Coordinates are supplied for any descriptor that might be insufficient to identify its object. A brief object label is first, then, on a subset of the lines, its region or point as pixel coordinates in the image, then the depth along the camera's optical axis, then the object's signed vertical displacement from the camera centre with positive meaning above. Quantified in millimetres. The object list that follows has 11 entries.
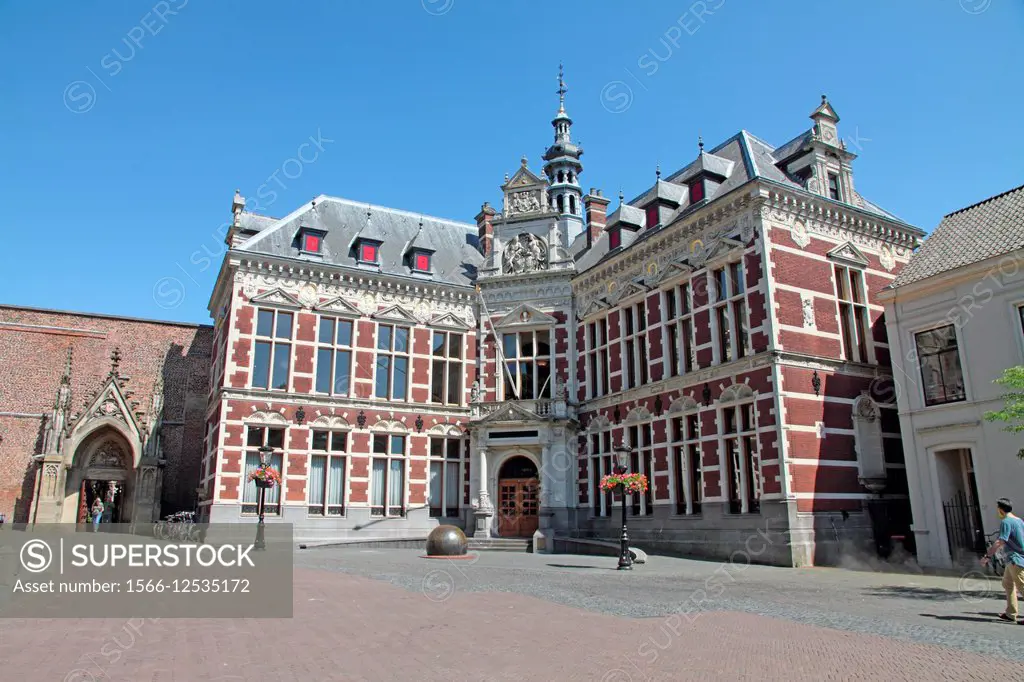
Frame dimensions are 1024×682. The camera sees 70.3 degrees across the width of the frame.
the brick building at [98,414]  31516 +4216
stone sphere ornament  20188 -1038
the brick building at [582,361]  21359 +5045
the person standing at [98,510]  27938 -15
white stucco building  17672 +3285
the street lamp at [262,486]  20422 +618
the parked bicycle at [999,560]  10653 -945
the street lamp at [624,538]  18562 -885
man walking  10164 -800
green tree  13727 +1874
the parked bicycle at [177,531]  24281 -752
